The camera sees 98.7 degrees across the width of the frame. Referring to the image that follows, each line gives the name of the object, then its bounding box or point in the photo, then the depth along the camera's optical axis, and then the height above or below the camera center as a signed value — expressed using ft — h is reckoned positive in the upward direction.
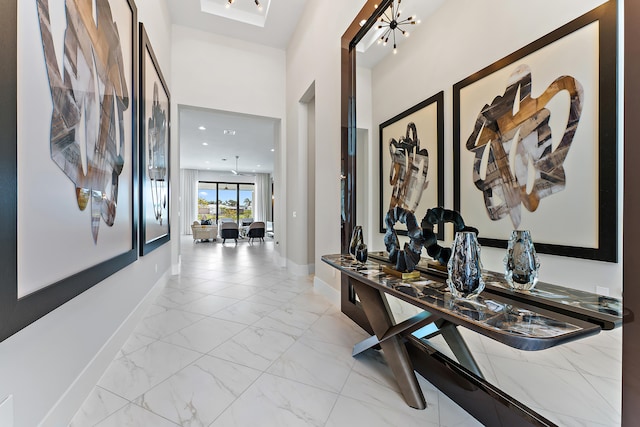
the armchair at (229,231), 30.94 -2.10
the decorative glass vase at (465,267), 4.10 -0.85
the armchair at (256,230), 31.35 -2.06
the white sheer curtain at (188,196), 43.39 +2.60
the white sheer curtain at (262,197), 47.14 +2.61
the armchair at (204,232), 31.71 -2.26
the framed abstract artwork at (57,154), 3.15 +0.90
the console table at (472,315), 3.10 -1.34
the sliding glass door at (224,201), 45.47 +1.96
